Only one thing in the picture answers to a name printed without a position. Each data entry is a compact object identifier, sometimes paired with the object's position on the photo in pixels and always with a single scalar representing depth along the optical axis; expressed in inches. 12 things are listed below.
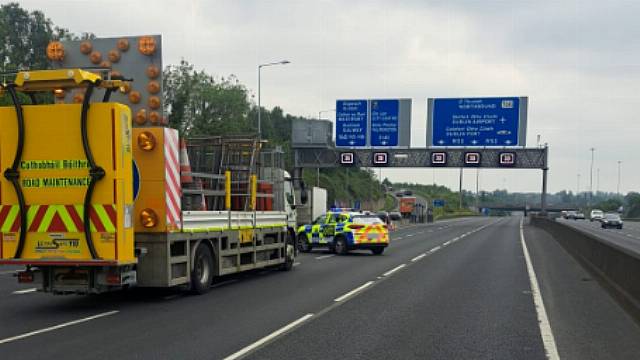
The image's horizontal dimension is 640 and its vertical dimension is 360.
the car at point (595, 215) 3135.3
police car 841.5
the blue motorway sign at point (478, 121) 1555.1
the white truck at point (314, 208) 1022.8
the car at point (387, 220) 1862.0
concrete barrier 406.0
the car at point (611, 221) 2121.1
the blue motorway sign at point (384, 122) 1615.4
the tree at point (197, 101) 2082.9
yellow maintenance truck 361.7
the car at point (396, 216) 2703.7
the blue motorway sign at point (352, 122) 1642.5
